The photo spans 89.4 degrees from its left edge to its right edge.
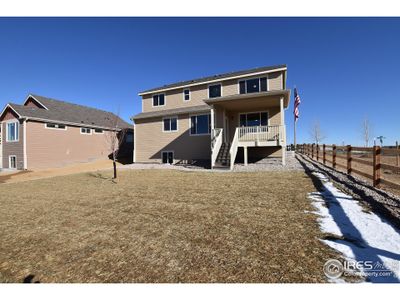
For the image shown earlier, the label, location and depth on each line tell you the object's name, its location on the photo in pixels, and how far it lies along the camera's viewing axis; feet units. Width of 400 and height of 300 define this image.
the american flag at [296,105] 70.08
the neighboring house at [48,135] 55.31
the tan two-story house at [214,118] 42.09
